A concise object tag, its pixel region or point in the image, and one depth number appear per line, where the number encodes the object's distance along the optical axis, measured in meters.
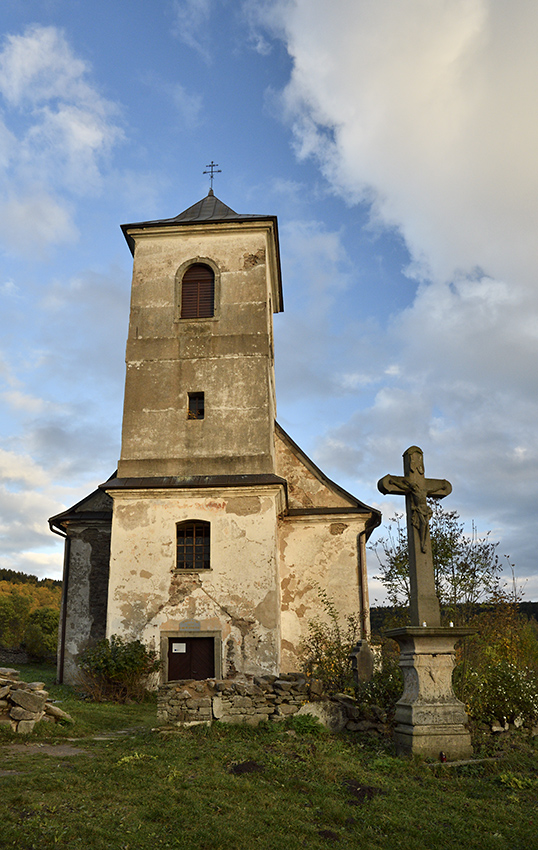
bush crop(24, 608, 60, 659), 33.22
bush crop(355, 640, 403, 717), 8.98
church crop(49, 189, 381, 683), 14.33
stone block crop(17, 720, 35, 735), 8.46
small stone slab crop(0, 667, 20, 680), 9.38
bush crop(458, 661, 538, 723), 8.56
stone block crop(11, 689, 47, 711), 8.74
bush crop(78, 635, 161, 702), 13.44
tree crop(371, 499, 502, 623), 13.24
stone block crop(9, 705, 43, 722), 8.60
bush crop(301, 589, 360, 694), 10.29
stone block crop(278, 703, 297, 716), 9.12
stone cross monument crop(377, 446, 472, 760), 7.39
